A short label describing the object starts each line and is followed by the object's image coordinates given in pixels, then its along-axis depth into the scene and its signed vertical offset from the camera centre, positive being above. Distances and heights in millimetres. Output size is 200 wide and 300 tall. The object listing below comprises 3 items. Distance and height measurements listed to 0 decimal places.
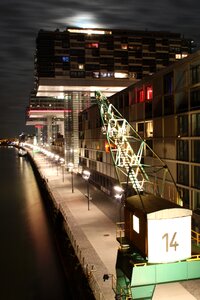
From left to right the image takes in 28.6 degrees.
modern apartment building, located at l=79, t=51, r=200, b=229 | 26438 +1554
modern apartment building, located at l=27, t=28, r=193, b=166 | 77562 +15707
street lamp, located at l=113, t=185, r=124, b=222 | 30447 -4233
